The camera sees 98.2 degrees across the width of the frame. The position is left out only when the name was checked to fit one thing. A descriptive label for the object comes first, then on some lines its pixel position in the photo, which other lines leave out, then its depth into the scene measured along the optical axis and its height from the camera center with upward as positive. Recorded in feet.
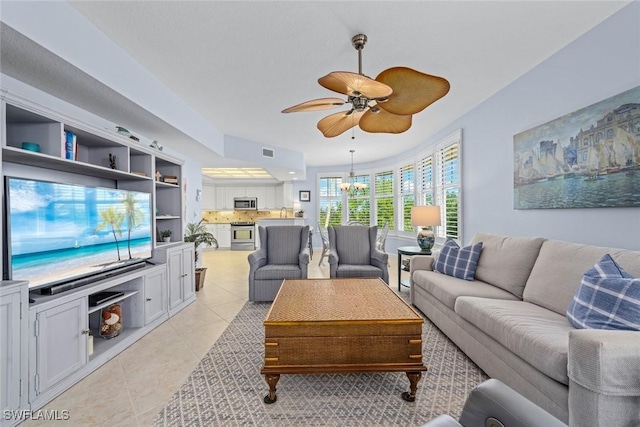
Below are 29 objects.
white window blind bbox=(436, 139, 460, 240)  13.92 +1.24
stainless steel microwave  29.45 +0.96
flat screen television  5.53 -0.45
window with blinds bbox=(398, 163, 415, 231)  19.90 +1.24
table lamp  12.36 -0.40
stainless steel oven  28.25 -2.55
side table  12.49 -1.87
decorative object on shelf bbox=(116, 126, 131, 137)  9.00 +2.68
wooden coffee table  5.68 -2.79
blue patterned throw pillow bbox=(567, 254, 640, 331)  4.42 -1.54
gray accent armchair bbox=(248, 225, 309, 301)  11.74 -2.15
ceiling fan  5.46 +2.55
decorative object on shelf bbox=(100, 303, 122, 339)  8.03 -3.17
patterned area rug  5.21 -3.87
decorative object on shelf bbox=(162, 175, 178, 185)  11.39 +1.39
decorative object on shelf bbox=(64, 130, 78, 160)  6.77 +1.68
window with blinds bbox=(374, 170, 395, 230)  22.93 +1.17
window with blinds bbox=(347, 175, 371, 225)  25.10 +0.77
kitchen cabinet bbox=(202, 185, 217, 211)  29.35 +1.52
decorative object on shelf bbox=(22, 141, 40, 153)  5.92 +1.44
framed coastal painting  6.33 +1.40
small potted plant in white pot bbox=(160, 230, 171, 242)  11.75 -0.96
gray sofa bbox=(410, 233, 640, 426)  3.72 -2.29
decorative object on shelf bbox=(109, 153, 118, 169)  8.53 +1.58
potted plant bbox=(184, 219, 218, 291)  13.48 -1.35
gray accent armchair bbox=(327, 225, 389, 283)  11.72 -1.94
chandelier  21.15 +1.95
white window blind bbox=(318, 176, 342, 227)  26.53 +1.02
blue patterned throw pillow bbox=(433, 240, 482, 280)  9.25 -1.73
